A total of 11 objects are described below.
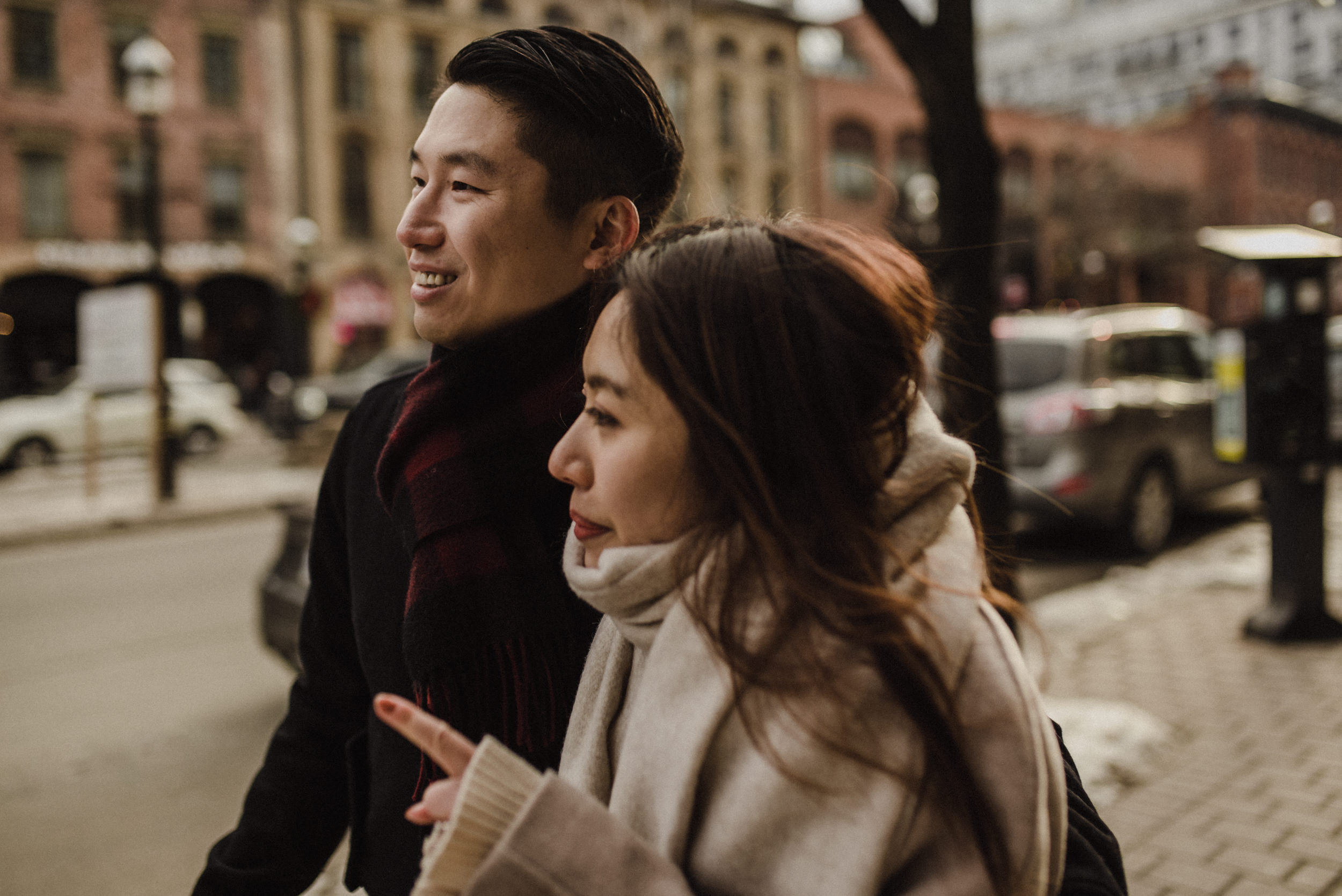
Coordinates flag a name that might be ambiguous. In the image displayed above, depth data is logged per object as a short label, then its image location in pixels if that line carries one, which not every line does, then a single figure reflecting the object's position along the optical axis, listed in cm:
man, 131
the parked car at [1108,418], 773
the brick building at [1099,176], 3603
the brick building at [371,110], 2745
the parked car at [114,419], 1628
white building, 6431
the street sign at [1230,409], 589
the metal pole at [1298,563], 563
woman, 95
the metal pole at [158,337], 1202
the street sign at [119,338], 1209
